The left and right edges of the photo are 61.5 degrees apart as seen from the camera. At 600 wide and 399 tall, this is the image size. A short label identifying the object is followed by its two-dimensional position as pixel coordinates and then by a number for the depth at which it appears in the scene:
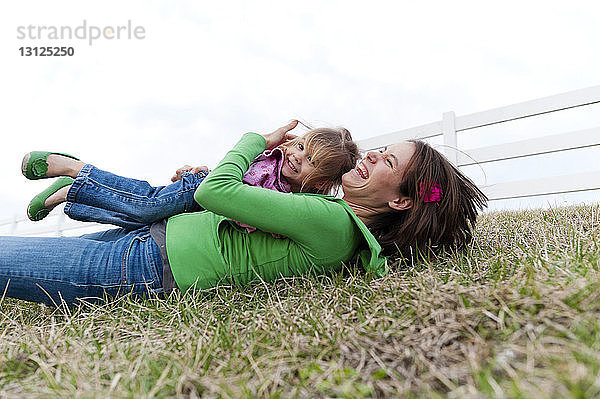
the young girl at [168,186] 2.56
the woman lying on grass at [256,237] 2.16
